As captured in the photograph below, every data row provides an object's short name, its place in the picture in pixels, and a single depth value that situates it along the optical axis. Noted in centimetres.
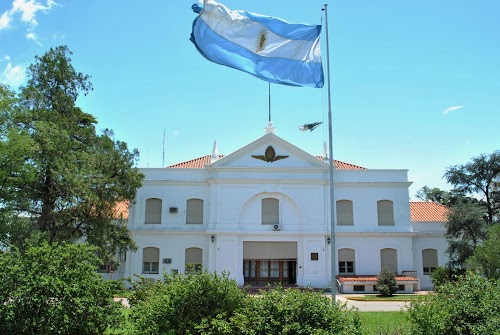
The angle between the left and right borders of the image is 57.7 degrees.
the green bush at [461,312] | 845
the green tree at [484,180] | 3291
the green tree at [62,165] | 2014
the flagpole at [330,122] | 1409
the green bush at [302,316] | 820
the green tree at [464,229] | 2923
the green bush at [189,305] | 933
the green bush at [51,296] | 966
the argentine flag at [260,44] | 1242
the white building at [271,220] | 3009
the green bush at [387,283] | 2598
